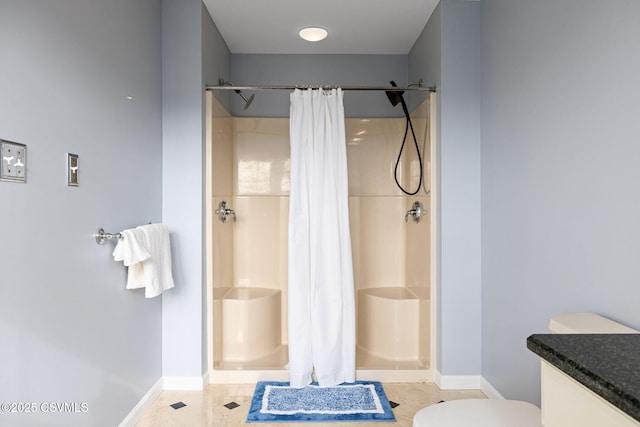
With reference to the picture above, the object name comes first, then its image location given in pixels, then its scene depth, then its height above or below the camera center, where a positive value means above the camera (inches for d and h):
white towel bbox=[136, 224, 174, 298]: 83.1 -9.7
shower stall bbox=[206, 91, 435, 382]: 108.5 -10.2
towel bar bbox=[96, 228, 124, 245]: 70.8 -3.7
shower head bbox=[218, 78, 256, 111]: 118.6 +37.0
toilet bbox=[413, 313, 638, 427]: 53.2 -27.8
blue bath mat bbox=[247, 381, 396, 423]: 88.1 -42.4
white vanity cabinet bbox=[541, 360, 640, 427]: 29.5 -15.1
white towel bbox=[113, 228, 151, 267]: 74.7 -6.3
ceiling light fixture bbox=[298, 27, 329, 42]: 118.6 +51.6
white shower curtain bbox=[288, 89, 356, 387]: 103.0 -8.6
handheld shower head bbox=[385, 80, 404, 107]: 120.6 +33.5
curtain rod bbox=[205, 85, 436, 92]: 102.1 +31.1
